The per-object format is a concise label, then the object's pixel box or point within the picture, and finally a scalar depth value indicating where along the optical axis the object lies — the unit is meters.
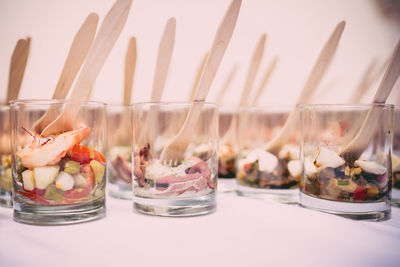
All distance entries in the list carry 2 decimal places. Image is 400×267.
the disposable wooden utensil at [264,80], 0.78
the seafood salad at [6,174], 0.56
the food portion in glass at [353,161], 0.47
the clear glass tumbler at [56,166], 0.43
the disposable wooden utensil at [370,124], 0.47
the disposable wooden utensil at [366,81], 0.72
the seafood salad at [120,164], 0.64
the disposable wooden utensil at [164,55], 0.60
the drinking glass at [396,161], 0.57
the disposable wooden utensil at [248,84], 0.72
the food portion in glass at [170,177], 0.48
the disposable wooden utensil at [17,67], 0.59
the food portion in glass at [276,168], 0.59
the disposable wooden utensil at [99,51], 0.46
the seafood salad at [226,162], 0.78
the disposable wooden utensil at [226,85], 0.90
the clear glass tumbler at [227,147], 0.78
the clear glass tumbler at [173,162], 0.48
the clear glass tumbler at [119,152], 0.64
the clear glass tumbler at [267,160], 0.59
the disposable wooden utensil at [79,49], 0.51
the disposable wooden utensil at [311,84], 0.55
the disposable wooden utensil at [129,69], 0.69
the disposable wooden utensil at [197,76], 0.79
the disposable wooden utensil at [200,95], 0.47
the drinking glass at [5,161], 0.56
